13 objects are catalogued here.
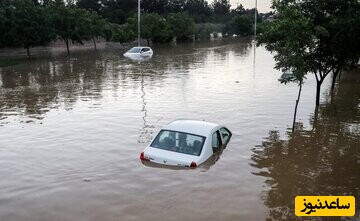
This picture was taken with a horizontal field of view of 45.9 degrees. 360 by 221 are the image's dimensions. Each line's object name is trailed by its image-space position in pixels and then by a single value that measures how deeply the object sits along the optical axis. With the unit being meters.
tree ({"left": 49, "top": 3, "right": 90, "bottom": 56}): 57.62
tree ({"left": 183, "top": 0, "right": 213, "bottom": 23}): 144.25
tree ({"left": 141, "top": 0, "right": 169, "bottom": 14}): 125.62
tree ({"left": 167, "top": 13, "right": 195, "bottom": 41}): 90.12
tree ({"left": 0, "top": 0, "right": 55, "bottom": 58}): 48.44
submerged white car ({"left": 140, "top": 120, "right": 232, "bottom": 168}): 12.31
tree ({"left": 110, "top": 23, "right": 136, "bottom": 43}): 73.44
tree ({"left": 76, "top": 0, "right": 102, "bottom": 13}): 108.12
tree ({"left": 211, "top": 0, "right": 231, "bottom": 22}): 178.88
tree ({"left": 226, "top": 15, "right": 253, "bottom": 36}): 125.38
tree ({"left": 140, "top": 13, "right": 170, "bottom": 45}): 78.00
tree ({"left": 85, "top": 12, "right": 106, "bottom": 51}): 63.13
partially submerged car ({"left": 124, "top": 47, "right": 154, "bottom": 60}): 53.86
